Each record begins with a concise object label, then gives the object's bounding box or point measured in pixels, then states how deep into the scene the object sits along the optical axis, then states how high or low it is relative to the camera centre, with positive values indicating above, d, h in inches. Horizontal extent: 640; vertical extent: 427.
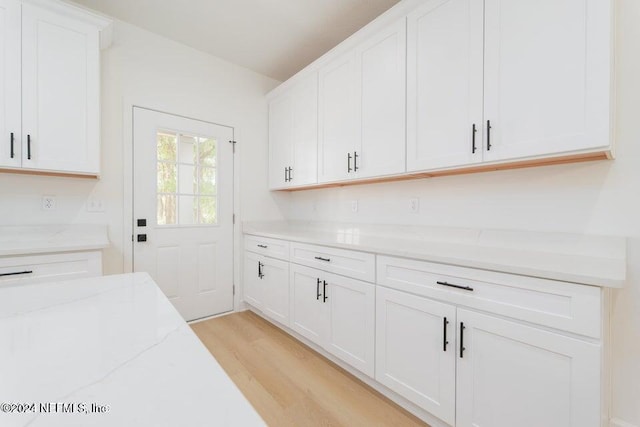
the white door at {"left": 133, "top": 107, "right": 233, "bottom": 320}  100.7 +0.8
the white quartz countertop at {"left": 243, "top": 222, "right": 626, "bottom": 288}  43.7 -8.2
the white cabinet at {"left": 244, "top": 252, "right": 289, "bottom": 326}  98.6 -28.2
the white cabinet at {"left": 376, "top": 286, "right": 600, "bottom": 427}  41.6 -26.9
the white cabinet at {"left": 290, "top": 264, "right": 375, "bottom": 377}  70.4 -28.6
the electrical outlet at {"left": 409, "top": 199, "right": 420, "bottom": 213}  87.1 +2.3
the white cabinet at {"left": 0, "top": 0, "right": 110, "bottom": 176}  70.7 +32.3
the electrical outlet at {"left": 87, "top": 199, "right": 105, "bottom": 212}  90.0 +1.5
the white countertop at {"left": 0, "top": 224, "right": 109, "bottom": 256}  67.0 -8.1
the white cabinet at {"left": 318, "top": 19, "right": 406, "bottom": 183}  76.8 +31.3
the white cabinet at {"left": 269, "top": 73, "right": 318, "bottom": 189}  104.9 +30.8
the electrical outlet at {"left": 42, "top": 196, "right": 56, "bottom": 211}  83.1 +1.9
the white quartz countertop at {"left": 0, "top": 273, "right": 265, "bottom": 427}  14.5 -10.3
